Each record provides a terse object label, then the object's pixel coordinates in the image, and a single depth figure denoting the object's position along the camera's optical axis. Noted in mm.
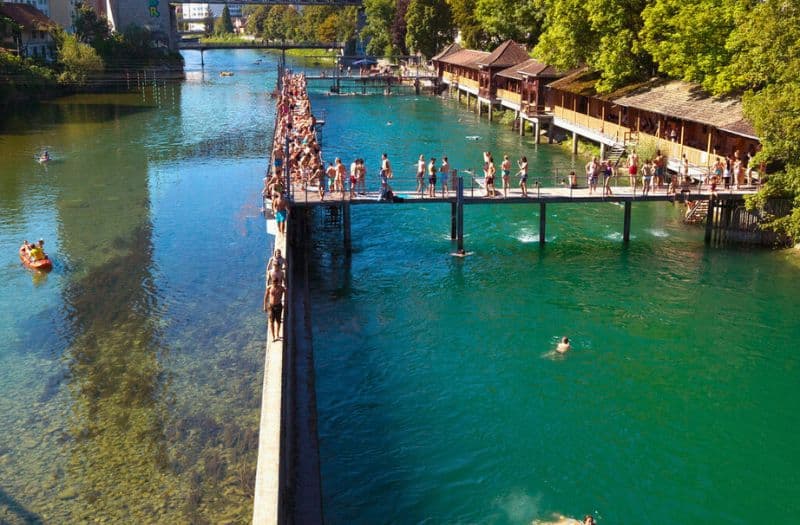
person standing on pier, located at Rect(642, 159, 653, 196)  30886
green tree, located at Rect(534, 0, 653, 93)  44594
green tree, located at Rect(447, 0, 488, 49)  89625
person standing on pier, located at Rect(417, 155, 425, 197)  31156
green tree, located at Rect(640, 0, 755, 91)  36531
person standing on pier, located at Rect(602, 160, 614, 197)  30844
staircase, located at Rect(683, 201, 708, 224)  34438
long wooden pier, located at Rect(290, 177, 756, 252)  30156
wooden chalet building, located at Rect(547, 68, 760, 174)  34812
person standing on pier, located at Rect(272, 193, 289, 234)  26312
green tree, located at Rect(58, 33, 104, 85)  88000
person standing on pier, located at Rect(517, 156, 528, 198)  30766
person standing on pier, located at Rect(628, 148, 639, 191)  31536
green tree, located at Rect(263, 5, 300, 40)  184362
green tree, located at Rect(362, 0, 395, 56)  122250
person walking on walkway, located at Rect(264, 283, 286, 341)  18391
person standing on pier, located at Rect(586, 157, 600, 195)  31078
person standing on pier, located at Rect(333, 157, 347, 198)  30297
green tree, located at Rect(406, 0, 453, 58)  102312
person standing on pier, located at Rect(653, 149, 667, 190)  31938
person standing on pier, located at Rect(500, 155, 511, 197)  30922
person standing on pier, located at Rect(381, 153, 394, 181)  30266
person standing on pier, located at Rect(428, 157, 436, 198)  30661
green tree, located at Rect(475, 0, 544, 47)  71438
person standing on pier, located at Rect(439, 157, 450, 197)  30562
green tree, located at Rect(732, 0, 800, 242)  28062
